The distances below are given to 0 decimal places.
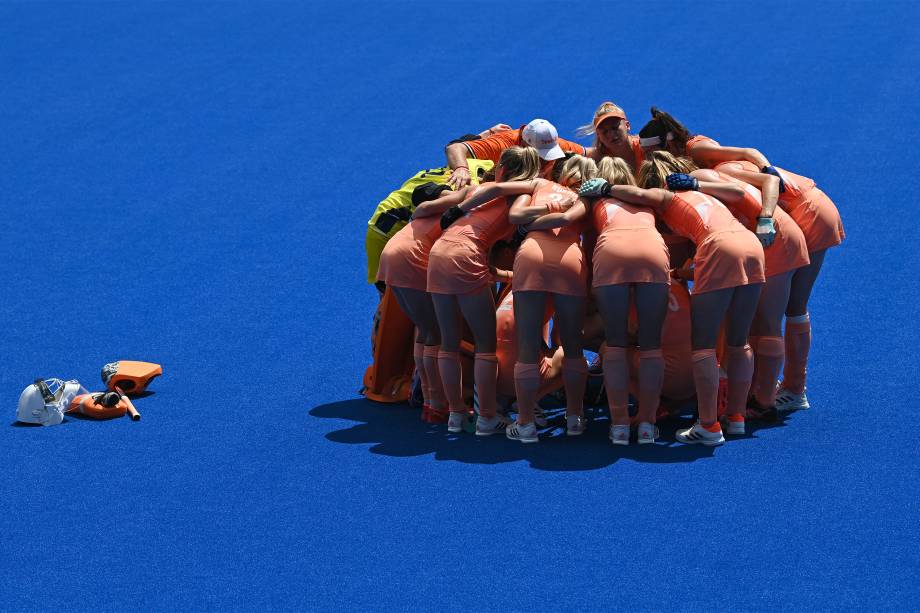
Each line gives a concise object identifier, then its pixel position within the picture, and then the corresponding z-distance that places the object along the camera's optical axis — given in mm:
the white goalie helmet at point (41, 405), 17422
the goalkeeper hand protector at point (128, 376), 18266
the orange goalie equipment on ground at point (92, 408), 17609
